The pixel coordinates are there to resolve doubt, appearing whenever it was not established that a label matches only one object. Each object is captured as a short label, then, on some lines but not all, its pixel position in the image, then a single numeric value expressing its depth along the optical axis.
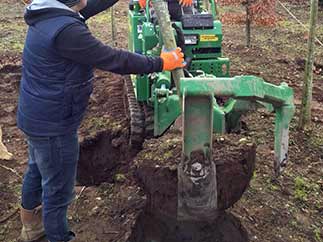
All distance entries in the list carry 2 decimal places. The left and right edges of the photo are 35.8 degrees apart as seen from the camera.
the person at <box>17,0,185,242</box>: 3.22
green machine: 3.25
